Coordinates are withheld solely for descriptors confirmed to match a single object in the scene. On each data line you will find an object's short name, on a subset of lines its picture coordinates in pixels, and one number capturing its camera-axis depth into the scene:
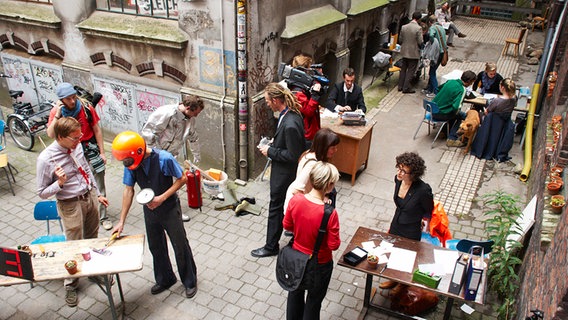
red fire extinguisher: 6.65
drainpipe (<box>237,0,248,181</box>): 6.47
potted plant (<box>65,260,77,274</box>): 4.07
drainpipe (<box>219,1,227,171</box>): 6.66
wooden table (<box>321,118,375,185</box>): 7.31
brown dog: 8.60
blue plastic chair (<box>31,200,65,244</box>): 5.30
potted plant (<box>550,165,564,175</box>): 5.17
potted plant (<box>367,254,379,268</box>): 4.26
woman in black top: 4.59
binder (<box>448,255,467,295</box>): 3.94
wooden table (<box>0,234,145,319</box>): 4.10
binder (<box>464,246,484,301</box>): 3.83
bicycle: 8.68
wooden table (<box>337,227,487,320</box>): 4.06
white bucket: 7.07
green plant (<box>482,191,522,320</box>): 4.75
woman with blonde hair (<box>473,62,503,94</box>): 9.35
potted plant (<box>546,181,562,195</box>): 4.92
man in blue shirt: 4.18
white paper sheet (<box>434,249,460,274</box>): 4.29
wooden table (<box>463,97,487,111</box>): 8.96
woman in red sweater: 3.69
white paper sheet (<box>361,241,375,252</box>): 4.58
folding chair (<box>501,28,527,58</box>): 15.35
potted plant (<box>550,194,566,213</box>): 4.57
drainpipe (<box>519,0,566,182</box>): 7.96
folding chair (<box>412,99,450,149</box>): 8.88
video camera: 6.27
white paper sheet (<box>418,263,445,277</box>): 4.21
